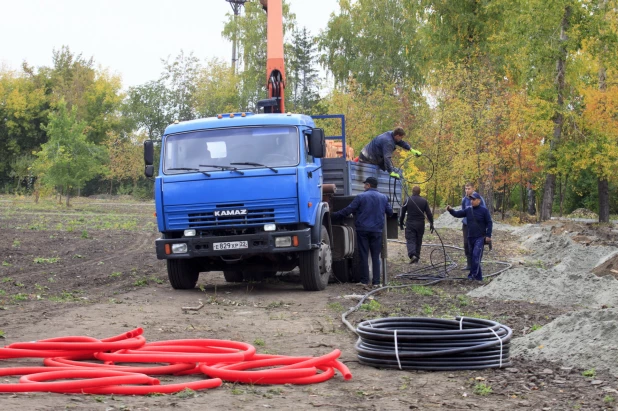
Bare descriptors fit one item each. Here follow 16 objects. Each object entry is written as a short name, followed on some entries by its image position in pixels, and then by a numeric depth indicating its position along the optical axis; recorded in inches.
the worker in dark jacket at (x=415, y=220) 735.7
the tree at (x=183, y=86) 2869.1
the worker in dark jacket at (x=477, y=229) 603.2
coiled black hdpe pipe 294.2
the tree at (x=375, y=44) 2036.2
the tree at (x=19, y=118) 2650.1
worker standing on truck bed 623.8
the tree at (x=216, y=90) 2741.1
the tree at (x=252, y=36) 2402.8
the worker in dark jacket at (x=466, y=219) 618.8
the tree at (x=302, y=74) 2596.0
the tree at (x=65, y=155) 1770.4
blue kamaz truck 494.9
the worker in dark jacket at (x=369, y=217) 561.0
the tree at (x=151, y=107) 2915.8
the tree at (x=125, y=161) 2749.0
